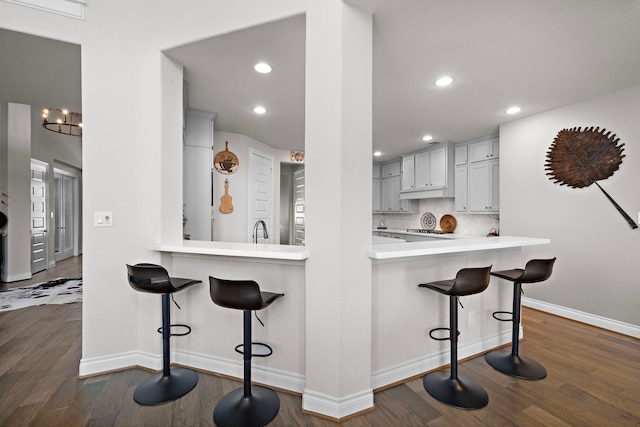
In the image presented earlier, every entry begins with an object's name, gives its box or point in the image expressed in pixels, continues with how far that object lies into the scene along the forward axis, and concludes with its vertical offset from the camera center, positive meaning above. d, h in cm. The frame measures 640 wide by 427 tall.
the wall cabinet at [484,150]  446 +97
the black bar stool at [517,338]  223 -101
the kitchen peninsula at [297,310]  199 -71
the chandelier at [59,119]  521 +172
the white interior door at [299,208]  663 +8
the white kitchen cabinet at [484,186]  446 +40
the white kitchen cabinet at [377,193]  701 +43
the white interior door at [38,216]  531 -8
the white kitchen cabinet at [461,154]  494 +98
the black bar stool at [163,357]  190 -101
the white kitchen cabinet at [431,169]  519 +78
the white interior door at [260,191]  493 +37
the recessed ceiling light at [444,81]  272 +123
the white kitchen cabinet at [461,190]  492 +37
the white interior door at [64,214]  690 -6
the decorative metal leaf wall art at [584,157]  304 +59
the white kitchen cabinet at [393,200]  626 +26
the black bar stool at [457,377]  189 -116
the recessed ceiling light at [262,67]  247 +123
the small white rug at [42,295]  371 -114
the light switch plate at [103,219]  222 -6
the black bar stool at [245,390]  168 -111
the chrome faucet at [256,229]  496 -29
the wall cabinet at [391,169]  651 +96
